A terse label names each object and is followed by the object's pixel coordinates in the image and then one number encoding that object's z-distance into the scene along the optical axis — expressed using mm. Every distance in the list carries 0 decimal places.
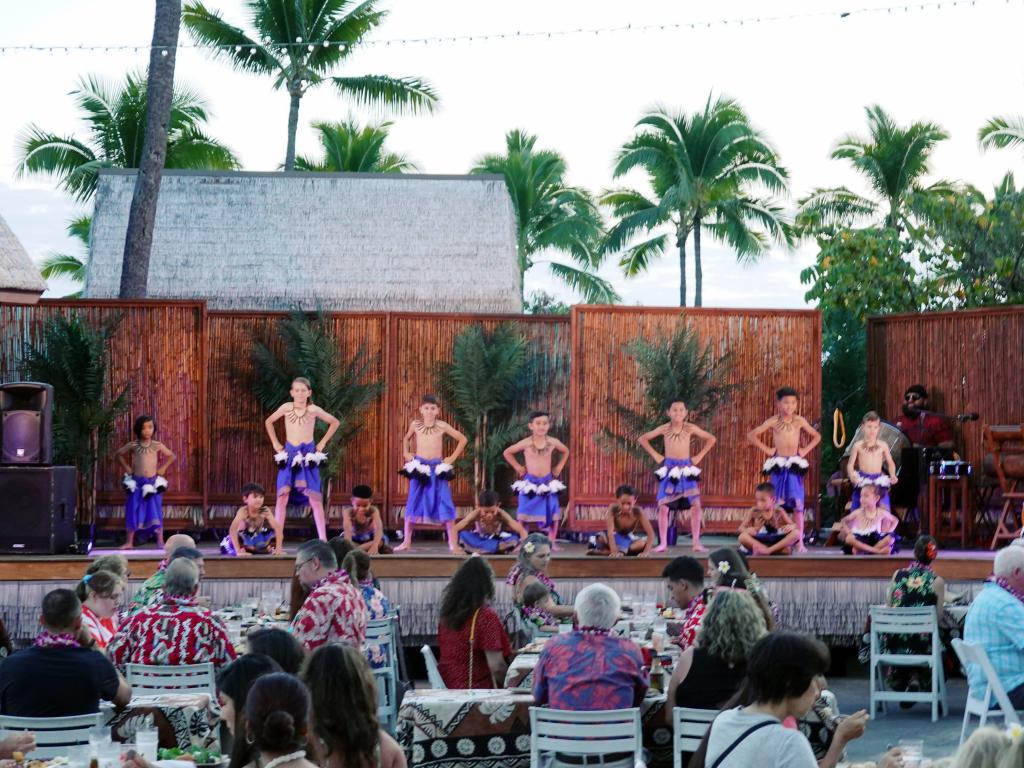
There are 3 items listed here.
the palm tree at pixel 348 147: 33438
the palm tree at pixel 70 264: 34031
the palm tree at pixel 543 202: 36094
